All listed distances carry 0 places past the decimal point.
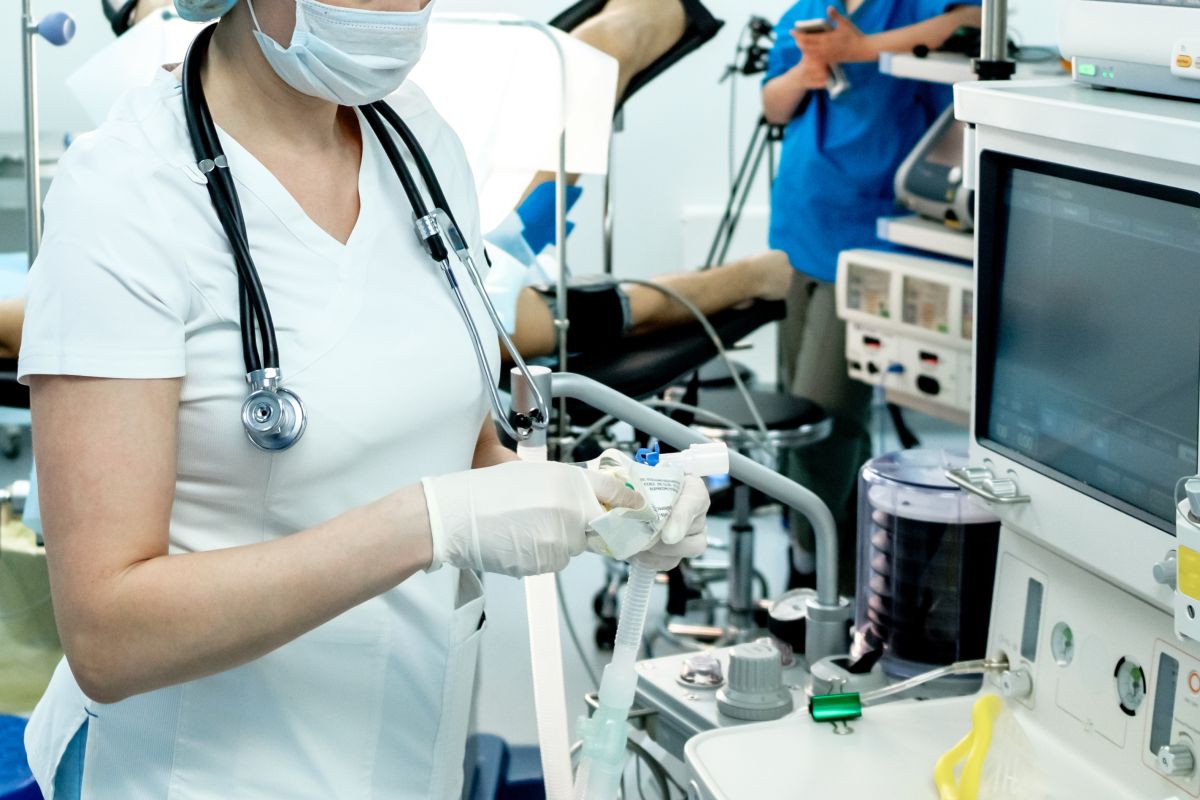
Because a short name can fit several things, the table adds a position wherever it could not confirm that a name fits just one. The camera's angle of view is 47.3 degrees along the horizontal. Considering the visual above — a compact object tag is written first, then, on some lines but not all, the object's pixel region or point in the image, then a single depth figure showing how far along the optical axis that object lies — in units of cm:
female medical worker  89
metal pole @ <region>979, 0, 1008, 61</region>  145
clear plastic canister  137
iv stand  212
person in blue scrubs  275
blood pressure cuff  233
